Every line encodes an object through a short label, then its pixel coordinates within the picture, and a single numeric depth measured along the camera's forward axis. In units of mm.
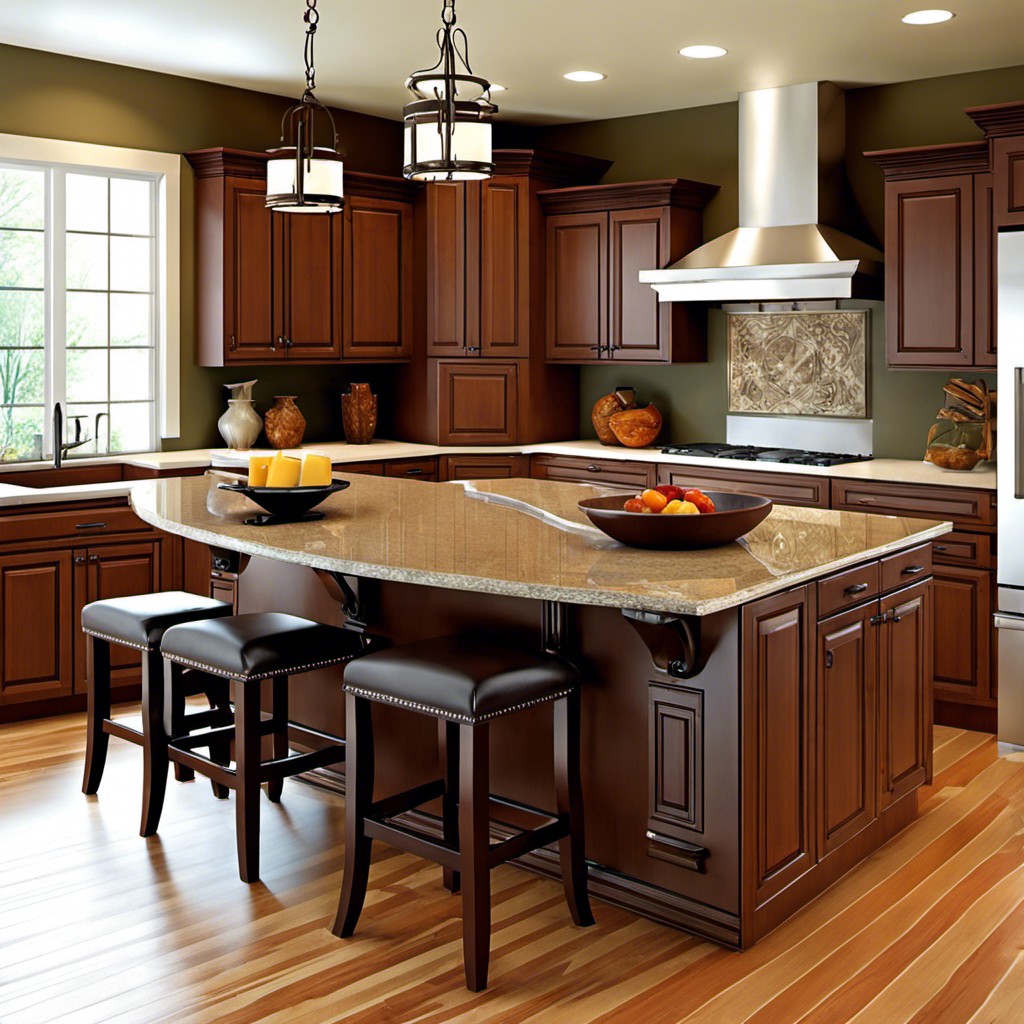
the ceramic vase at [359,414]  6594
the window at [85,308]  5512
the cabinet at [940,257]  4969
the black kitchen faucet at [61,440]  5461
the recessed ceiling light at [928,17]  4582
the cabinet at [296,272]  5891
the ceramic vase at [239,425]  6062
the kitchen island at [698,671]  2830
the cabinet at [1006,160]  4535
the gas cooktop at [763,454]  5547
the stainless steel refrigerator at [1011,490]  4449
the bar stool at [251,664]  3254
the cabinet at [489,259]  6410
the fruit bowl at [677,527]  3109
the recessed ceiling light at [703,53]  5195
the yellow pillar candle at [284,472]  3553
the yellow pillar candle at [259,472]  3561
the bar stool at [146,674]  3615
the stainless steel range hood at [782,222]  5535
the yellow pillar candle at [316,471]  3582
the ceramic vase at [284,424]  6207
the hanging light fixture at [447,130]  2914
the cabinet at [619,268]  6191
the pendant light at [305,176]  3291
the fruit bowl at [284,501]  3514
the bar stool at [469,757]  2738
